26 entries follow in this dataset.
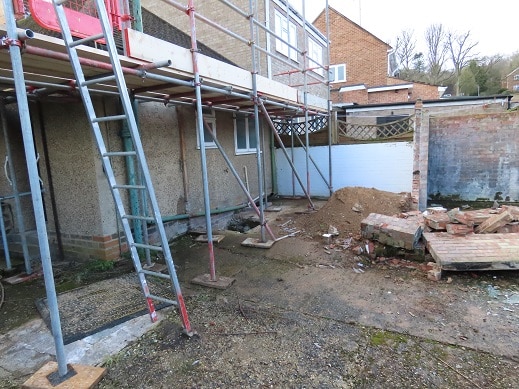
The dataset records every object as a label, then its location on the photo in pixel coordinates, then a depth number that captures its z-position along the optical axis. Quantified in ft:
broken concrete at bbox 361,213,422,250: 14.82
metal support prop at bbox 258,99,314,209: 17.40
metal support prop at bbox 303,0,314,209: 24.70
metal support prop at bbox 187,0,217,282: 11.94
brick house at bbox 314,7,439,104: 57.31
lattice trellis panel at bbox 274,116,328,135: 33.39
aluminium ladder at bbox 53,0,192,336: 8.04
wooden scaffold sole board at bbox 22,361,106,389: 7.23
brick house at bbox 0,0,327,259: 11.72
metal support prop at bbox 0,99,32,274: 13.88
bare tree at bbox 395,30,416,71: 110.32
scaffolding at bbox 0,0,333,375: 6.79
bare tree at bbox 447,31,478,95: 104.29
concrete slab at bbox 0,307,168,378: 8.56
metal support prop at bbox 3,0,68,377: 6.50
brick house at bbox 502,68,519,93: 136.25
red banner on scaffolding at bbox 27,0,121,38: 8.59
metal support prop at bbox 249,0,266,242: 15.61
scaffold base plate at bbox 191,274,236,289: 13.00
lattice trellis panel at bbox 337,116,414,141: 29.94
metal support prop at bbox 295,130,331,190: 29.53
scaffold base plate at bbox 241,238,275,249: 17.70
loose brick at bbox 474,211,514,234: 15.98
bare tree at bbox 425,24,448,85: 104.48
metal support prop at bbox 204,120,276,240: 16.16
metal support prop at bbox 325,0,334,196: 28.99
